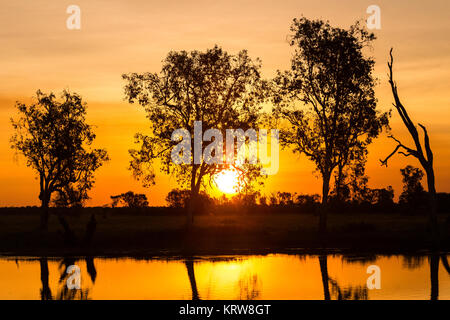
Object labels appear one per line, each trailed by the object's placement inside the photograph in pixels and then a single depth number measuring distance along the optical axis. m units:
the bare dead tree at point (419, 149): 56.02
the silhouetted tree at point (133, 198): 181.57
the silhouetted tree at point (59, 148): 75.81
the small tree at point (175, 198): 177.79
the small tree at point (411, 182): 166.75
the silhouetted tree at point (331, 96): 62.34
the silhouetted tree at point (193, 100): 63.69
